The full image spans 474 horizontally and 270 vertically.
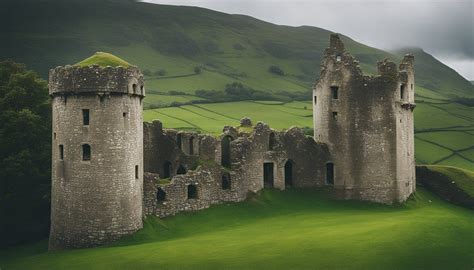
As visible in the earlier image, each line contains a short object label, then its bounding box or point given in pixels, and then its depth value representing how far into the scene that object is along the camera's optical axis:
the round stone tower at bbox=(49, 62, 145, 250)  36.66
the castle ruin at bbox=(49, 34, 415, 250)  36.78
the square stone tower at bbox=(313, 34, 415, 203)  47.66
